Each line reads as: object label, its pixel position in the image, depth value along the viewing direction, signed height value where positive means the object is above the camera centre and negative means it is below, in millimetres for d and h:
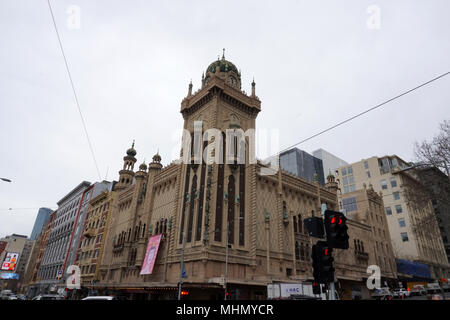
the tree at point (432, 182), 22938 +8988
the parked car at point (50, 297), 25056 -1098
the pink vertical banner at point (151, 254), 34844 +3821
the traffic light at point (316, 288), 9270 +139
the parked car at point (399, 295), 40112 +70
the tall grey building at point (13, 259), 66188 +6124
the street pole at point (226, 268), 27639 +1957
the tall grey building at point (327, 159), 124156 +56267
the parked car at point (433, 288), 48969 +1351
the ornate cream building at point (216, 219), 31641 +8512
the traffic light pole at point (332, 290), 7699 +77
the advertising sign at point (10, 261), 65144 +4483
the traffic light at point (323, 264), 8086 +762
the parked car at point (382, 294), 38384 +107
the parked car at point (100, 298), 16472 -680
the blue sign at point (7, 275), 65562 +1581
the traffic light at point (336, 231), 8102 +1635
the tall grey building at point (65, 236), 65562 +11519
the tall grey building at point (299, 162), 104269 +45235
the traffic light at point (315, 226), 8719 +1872
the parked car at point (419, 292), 46441 +636
